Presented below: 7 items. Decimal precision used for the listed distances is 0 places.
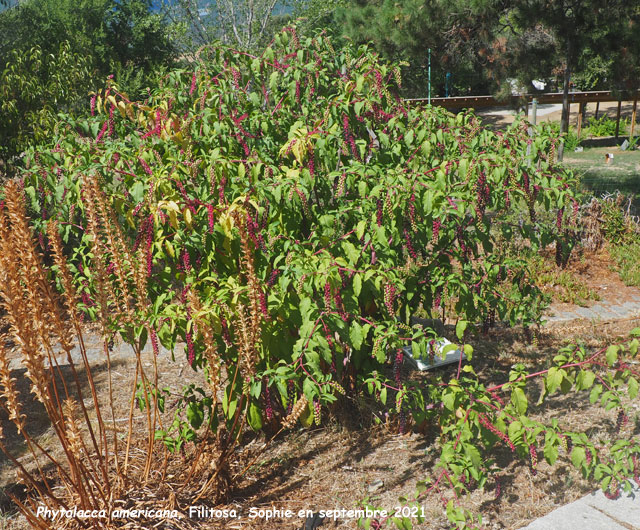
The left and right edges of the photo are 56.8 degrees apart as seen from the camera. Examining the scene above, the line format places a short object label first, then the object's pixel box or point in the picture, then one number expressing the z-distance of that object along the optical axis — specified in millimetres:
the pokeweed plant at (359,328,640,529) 2586
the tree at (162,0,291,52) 14711
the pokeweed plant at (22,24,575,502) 2727
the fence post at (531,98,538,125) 8696
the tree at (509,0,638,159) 8500
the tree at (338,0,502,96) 9227
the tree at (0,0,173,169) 6871
